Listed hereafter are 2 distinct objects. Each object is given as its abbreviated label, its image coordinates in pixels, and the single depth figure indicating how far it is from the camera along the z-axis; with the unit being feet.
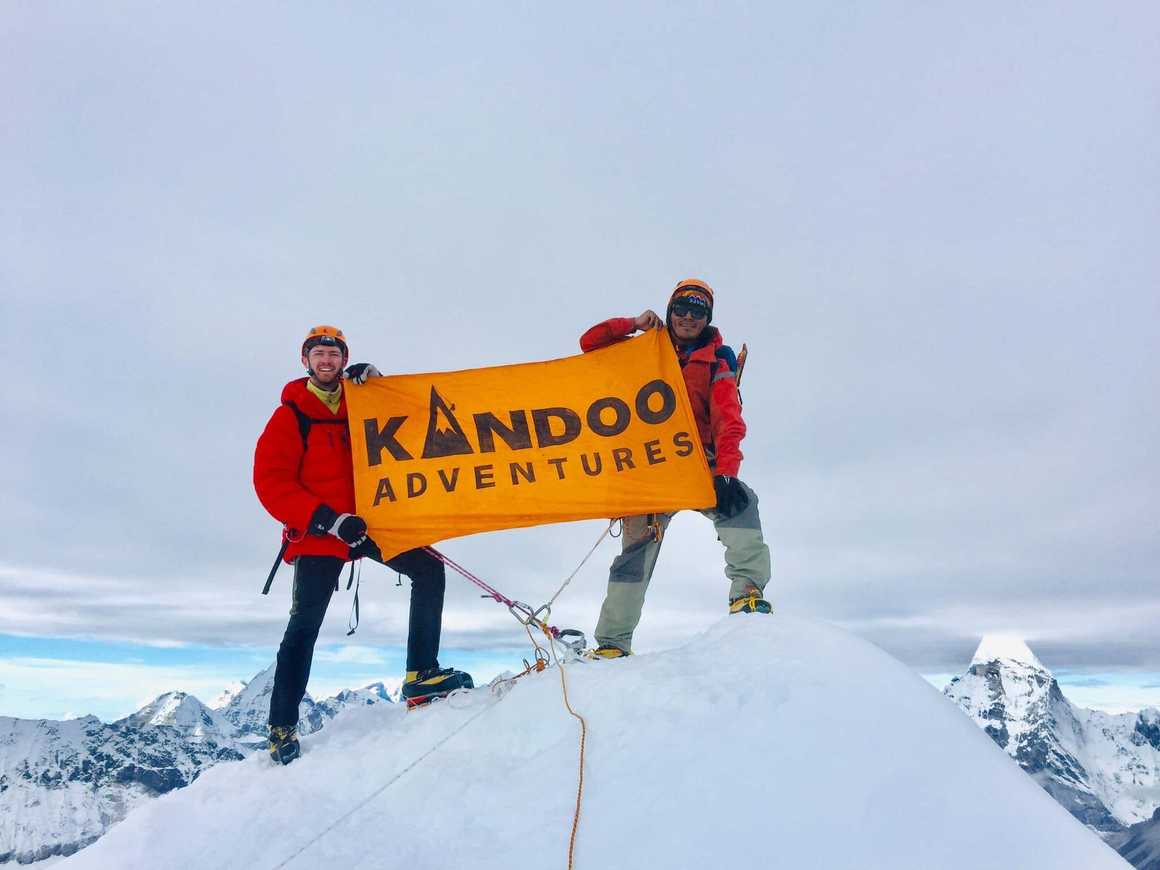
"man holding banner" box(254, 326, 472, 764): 20.38
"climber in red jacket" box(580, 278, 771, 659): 23.12
